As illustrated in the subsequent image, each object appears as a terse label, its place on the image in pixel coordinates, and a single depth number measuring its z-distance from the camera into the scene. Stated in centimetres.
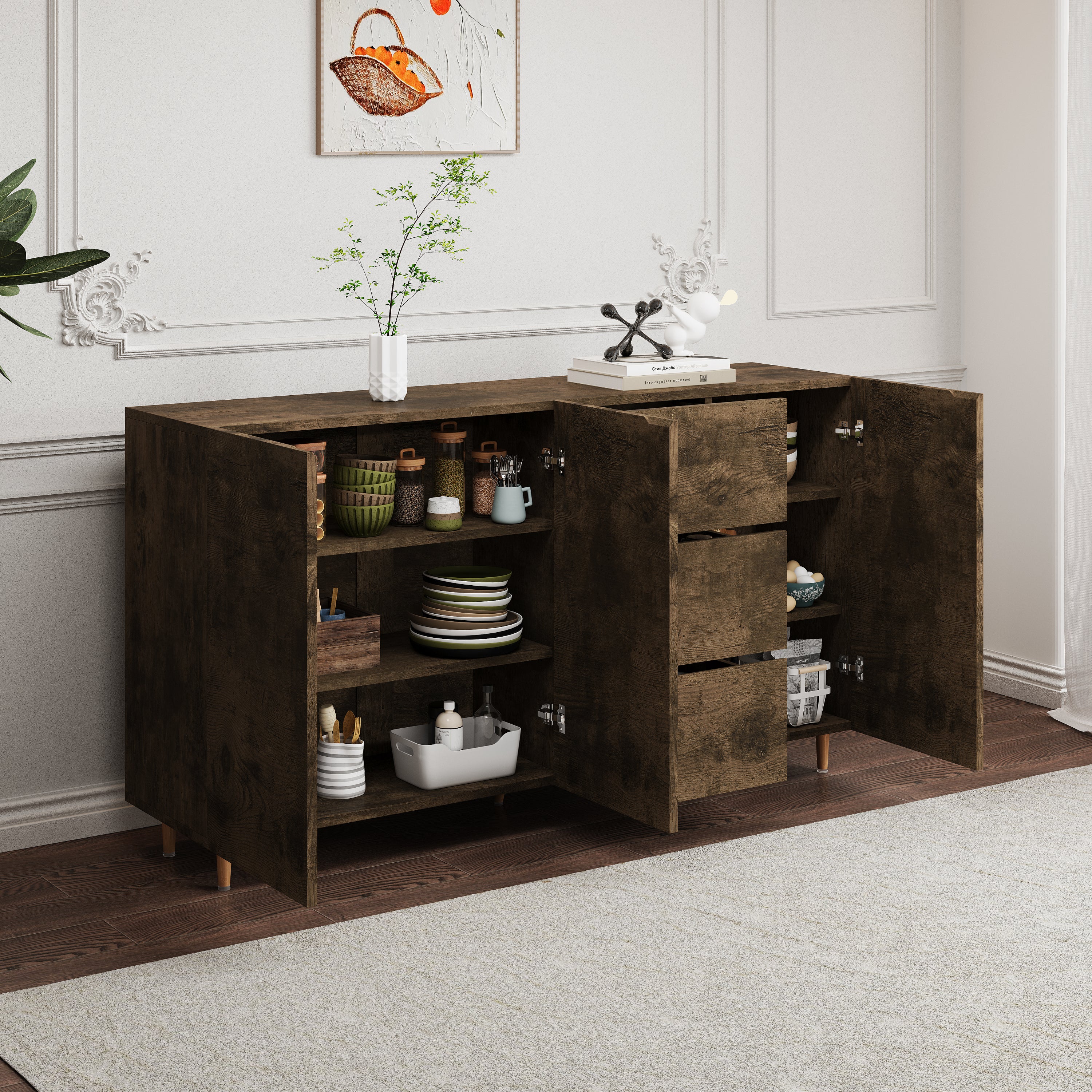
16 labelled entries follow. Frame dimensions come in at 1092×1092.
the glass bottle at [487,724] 625
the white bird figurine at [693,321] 631
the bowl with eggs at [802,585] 646
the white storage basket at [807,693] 651
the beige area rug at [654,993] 423
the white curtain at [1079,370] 717
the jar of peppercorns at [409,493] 576
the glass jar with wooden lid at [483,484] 595
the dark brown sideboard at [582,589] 502
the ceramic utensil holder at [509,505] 585
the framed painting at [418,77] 604
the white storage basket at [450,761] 582
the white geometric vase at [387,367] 568
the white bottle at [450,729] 603
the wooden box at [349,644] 556
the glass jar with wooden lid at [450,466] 582
